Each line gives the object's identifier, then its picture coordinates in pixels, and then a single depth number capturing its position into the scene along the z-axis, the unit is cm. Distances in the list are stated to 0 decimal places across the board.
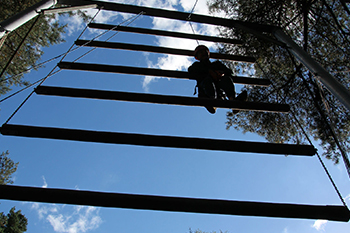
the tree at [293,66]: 574
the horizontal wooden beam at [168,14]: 405
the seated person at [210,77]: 314
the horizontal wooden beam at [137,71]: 322
